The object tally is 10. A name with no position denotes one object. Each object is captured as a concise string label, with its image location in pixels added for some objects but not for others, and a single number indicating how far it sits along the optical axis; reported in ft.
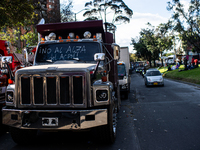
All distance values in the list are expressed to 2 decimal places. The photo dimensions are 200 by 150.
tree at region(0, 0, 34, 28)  41.48
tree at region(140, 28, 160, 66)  198.33
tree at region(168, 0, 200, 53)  106.63
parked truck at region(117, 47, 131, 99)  41.46
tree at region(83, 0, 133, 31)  114.32
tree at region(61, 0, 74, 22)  93.20
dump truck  14.62
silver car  62.69
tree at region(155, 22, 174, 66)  180.49
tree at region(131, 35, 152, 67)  222.07
